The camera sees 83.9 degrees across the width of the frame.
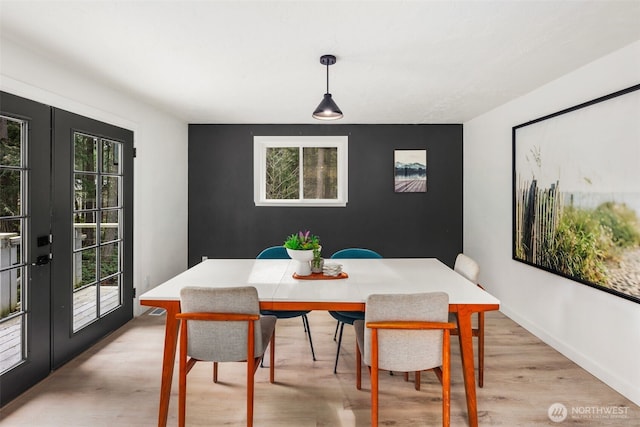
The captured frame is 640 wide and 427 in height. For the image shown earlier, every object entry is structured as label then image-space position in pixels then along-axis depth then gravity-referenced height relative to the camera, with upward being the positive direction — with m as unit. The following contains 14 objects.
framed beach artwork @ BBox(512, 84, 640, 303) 2.33 +0.14
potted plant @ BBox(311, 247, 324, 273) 2.55 -0.37
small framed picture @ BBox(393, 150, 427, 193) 4.91 +0.57
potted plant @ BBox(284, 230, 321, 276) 2.47 -0.28
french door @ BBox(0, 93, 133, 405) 2.27 -0.18
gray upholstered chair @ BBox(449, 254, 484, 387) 2.42 -0.50
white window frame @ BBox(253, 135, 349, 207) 4.91 +0.72
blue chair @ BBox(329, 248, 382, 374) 2.57 -0.77
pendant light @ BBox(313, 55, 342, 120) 2.56 +0.75
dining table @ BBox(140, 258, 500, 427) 1.96 -0.48
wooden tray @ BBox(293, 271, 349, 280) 2.46 -0.46
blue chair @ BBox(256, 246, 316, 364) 3.39 -0.41
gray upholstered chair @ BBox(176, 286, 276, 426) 1.88 -0.63
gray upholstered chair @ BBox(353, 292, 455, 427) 1.81 -0.64
